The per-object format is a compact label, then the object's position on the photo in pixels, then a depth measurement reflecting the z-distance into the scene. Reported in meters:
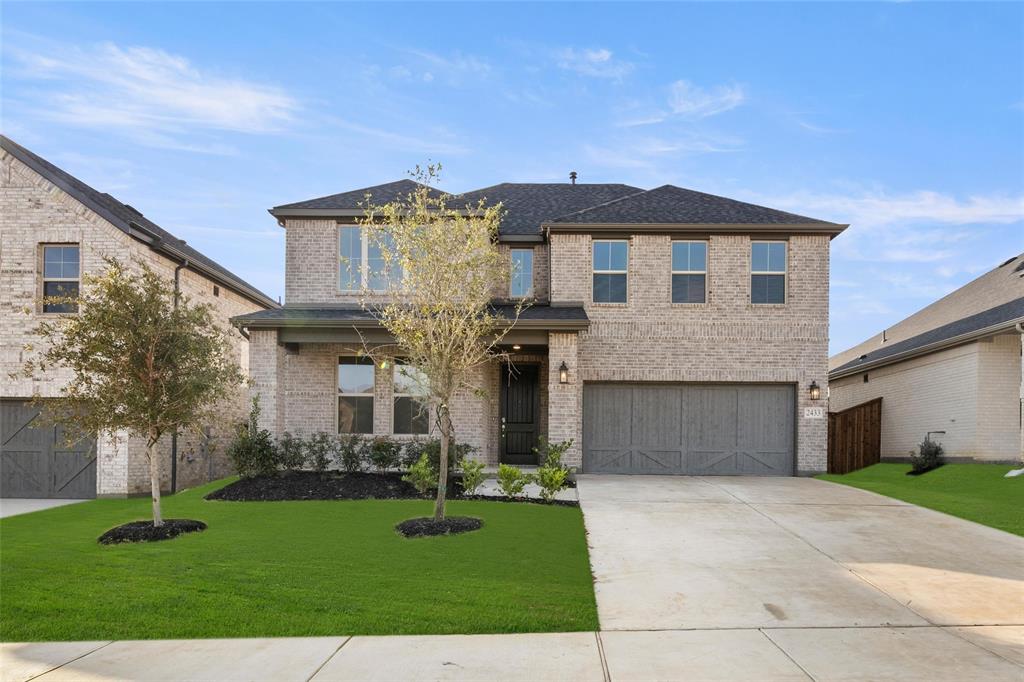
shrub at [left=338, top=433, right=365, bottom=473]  13.69
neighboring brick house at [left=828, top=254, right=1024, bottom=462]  15.36
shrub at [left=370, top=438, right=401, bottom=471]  13.59
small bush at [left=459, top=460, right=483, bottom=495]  11.10
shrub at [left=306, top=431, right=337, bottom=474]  13.53
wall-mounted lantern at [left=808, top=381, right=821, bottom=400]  15.10
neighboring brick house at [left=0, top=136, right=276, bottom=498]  13.64
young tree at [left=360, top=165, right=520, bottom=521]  9.38
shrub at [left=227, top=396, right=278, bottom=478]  13.18
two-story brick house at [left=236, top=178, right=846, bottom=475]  15.25
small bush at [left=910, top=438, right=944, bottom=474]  15.93
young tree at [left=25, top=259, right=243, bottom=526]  8.95
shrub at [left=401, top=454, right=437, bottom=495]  11.68
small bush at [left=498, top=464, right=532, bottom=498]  11.20
